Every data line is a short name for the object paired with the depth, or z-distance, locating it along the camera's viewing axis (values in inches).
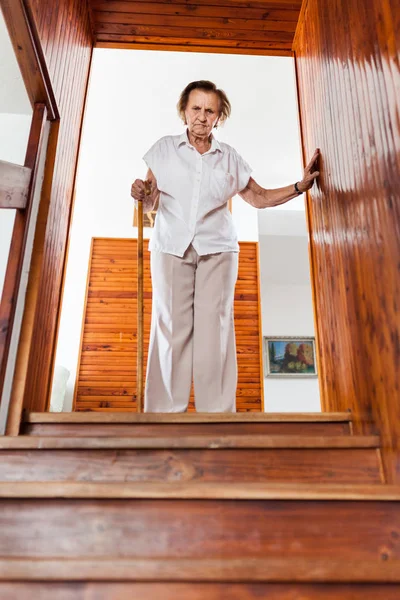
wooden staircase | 35.4
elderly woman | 87.7
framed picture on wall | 303.7
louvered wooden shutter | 191.9
